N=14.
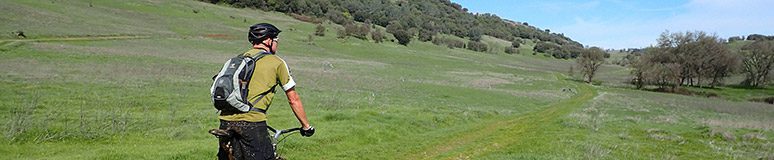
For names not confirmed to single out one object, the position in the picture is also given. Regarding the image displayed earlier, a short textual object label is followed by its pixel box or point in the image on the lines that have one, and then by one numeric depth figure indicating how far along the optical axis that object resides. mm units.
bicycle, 6684
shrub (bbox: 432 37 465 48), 172625
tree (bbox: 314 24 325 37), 125750
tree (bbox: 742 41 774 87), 89250
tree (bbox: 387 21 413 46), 148000
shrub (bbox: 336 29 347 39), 126488
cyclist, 6691
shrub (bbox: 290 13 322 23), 156375
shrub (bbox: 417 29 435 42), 172450
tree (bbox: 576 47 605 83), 87188
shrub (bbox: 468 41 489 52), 180875
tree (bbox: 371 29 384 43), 135425
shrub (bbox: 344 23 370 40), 133925
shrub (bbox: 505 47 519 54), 189625
